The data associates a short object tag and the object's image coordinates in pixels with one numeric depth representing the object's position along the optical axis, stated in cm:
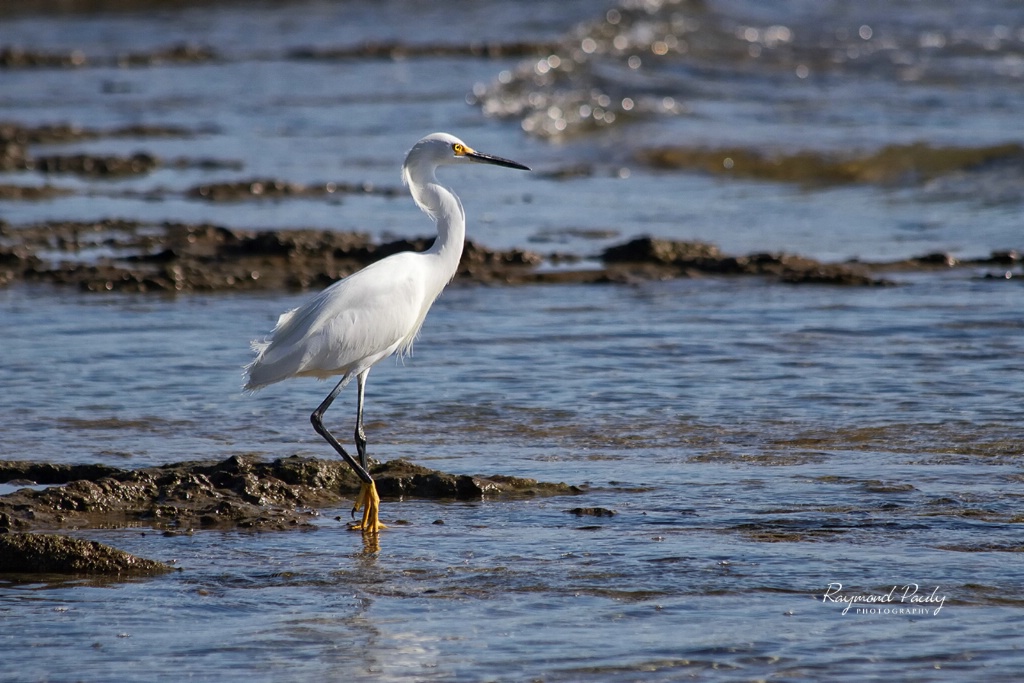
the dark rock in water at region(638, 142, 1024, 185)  2852
